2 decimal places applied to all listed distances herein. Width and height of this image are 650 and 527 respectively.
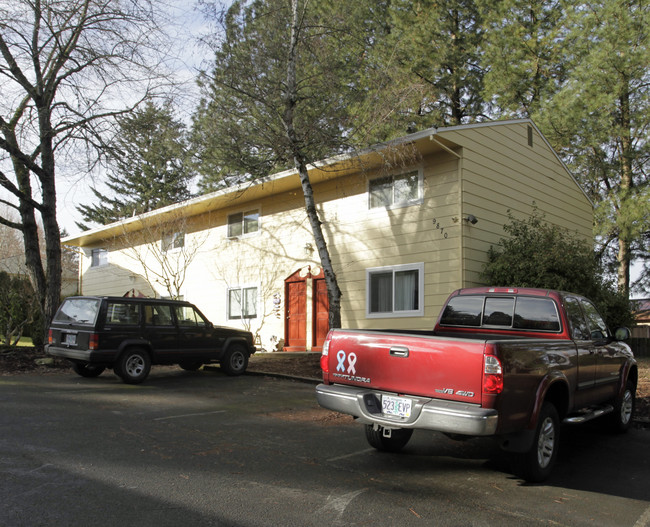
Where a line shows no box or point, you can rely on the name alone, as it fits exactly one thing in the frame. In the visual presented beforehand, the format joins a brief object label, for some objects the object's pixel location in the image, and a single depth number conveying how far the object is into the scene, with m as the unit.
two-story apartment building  13.02
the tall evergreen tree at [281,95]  12.09
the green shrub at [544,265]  12.27
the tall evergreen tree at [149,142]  13.40
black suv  9.89
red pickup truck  4.37
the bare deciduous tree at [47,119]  12.46
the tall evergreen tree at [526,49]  20.39
